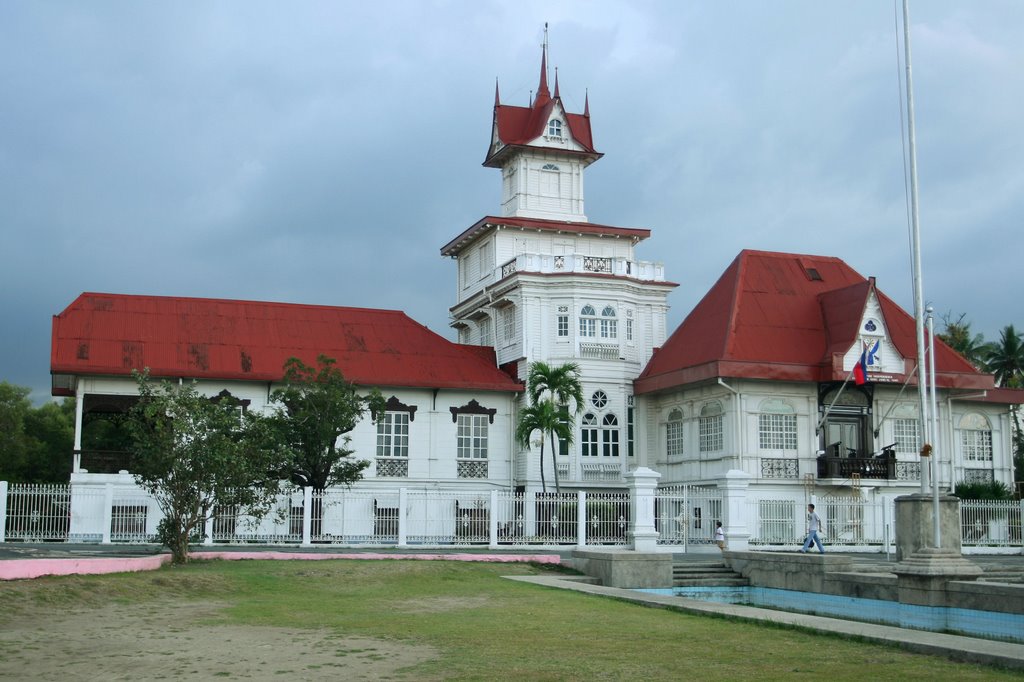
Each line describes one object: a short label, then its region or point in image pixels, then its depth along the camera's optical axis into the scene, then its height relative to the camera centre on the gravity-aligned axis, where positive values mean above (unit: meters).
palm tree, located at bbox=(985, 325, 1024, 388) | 58.44 +7.04
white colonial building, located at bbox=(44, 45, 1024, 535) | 35.50 +3.98
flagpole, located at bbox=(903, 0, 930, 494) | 19.98 +3.51
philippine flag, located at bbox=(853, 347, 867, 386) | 34.16 +3.66
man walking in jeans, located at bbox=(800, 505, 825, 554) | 26.48 -0.69
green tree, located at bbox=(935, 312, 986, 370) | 56.08 +7.47
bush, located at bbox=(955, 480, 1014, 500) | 35.56 +0.26
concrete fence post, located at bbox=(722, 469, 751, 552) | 26.23 -0.25
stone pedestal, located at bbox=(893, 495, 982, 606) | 17.58 -0.84
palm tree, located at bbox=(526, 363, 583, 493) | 35.19 +3.34
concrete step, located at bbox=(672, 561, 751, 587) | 22.92 -1.50
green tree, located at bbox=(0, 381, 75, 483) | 54.31 +2.74
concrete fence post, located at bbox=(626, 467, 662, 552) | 25.00 -0.24
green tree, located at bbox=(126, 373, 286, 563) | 21.94 +0.74
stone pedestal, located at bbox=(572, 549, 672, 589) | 21.77 -1.29
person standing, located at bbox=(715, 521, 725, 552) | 25.89 -0.86
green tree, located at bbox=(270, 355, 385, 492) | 29.58 +1.74
